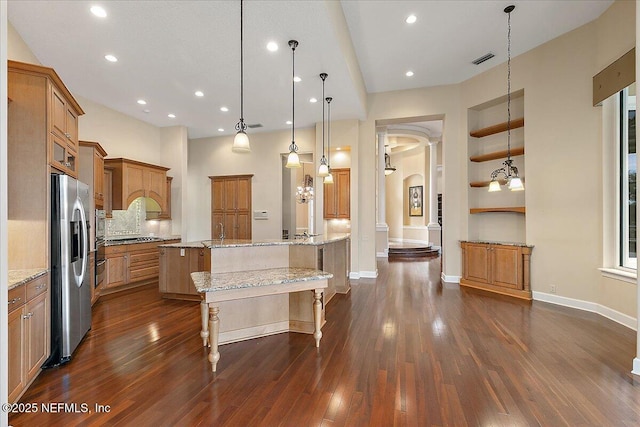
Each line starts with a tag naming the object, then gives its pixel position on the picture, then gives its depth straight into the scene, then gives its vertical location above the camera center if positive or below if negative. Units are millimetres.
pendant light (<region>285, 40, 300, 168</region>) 3669 +889
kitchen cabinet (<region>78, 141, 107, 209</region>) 4473 +783
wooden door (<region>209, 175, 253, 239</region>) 7832 +239
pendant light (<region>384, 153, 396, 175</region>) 11602 +1996
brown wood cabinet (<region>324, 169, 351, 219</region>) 7430 +484
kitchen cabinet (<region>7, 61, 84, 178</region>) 2549 +1019
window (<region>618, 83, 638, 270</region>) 3830 +434
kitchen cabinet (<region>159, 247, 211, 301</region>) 4766 -913
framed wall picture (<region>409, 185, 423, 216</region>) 12719 +563
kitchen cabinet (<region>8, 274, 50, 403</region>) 2033 -906
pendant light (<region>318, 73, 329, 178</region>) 4978 +774
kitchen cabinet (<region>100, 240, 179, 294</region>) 5152 -967
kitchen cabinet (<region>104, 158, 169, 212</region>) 5773 +693
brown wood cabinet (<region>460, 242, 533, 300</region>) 4840 -983
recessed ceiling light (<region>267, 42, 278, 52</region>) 3708 +2194
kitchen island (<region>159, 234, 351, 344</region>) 3170 -985
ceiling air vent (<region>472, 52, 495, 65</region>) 5012 +2732
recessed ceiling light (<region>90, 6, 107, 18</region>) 3103 +2226
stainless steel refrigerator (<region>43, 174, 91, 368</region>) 2625 -487
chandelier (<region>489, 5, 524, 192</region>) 4180 +1148
